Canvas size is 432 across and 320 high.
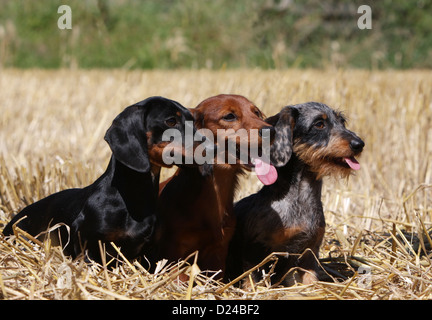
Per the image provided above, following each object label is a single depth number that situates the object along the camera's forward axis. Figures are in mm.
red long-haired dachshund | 3893
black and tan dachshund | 3660
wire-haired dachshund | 3984
